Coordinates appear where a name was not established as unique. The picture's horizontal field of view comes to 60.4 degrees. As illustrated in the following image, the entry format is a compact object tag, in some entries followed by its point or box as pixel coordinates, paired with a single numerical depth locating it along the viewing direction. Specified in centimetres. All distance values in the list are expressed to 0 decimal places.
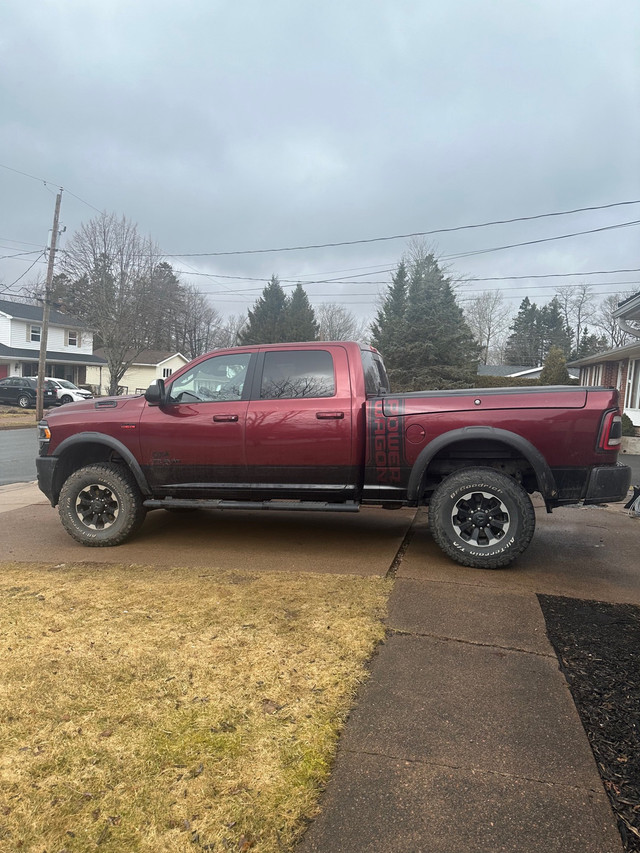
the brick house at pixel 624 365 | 1355
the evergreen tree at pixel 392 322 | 2692
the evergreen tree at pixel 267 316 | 5019
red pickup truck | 452
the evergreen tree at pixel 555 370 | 3597
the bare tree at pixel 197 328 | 6217
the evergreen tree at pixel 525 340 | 7188
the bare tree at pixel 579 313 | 6719
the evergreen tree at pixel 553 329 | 7075
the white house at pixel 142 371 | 4632
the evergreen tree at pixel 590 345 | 6006
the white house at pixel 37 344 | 3906
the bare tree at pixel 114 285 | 2789
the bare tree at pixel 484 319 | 6525
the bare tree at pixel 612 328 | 5752
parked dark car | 3162
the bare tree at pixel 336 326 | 6168
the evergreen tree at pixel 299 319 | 4841
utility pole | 2295
